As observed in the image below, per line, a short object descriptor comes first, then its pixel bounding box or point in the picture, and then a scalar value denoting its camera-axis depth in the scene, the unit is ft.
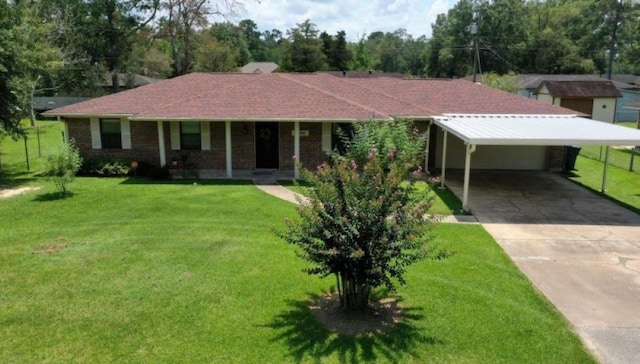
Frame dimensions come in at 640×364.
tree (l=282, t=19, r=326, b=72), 210.59
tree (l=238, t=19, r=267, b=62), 403.95
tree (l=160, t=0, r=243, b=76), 146.41
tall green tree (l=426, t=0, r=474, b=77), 237.04
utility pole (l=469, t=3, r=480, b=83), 237.23
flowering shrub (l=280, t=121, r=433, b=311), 22.56
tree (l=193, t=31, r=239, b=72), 176.14
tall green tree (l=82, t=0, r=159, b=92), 144.05
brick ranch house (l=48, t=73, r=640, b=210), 59.26
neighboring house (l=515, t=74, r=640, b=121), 142.82
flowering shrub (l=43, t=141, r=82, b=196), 48.65
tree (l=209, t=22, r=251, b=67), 270.26
